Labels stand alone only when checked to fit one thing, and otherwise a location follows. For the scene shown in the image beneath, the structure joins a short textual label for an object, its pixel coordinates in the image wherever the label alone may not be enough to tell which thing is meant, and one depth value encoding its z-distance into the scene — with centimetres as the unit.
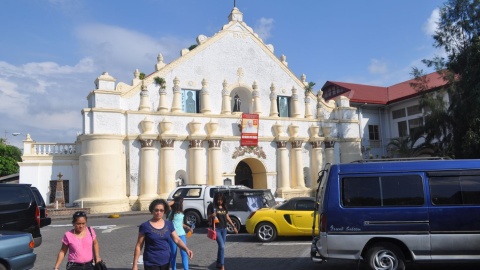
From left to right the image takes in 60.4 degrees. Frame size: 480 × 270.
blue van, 759
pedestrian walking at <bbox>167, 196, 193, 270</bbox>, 824
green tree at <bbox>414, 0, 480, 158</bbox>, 2212
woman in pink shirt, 534
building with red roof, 3528
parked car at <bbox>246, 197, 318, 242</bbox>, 1289
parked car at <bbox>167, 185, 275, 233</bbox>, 1528
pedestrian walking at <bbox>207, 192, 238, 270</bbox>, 869
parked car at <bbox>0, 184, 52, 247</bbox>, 1052
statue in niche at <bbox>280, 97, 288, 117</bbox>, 3272
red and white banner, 2984
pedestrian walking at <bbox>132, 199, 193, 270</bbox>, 538
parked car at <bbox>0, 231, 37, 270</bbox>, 724
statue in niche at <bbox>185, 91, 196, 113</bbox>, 2967
